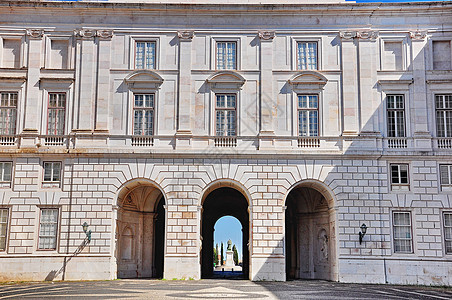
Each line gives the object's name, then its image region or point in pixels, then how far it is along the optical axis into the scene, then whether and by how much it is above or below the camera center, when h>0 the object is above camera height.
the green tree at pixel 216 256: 61.04 -1.18
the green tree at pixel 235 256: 63.91 -1.24
